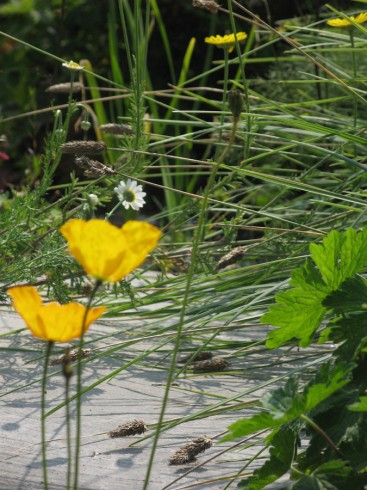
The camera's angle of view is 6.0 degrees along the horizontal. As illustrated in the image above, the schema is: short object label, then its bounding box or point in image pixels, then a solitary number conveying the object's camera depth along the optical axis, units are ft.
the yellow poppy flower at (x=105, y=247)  7.83
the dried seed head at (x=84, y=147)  9.00
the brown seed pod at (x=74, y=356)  8.88
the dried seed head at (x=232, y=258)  9.11
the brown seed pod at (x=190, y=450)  8.49
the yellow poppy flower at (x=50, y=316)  7.85
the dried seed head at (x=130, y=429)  8.58
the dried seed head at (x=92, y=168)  8.97
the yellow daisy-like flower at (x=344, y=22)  9.65
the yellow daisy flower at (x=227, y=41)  9.54
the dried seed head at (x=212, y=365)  9.12
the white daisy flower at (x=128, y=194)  9.00
